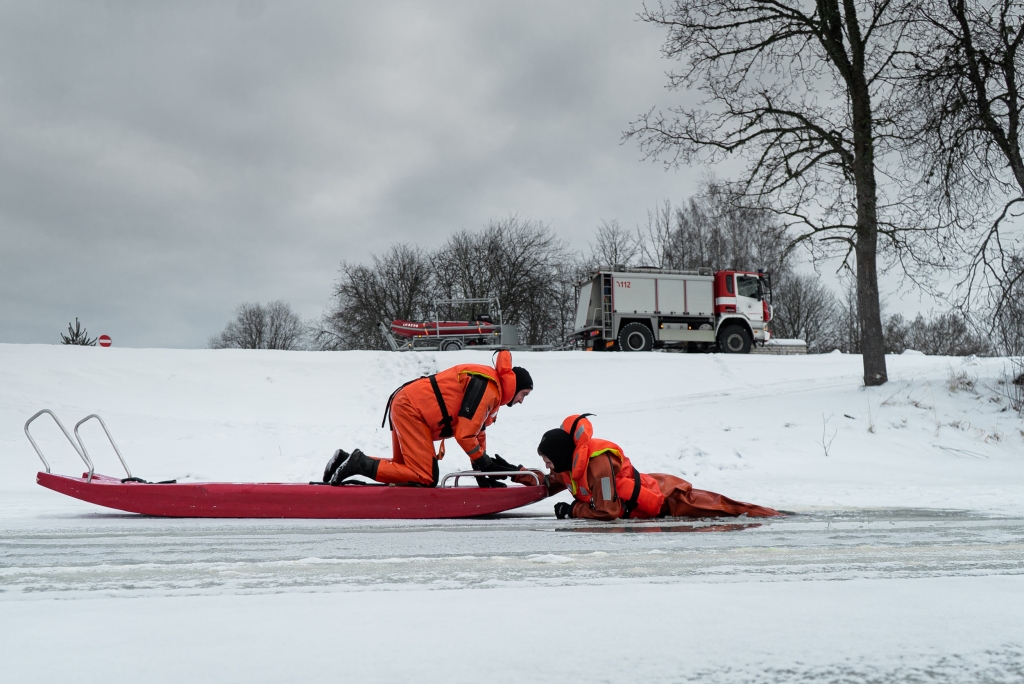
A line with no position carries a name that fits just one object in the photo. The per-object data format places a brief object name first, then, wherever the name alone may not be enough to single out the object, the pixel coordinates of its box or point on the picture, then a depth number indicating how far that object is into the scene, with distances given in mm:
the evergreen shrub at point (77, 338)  24547
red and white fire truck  25109
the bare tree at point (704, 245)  39266
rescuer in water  5613
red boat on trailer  28734
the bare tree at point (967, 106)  13008
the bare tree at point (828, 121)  14445
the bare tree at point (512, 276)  42688
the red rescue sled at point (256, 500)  6047
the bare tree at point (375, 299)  44344
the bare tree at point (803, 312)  50438
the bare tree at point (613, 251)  41897
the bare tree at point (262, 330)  60500
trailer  28656
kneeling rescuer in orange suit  6121
